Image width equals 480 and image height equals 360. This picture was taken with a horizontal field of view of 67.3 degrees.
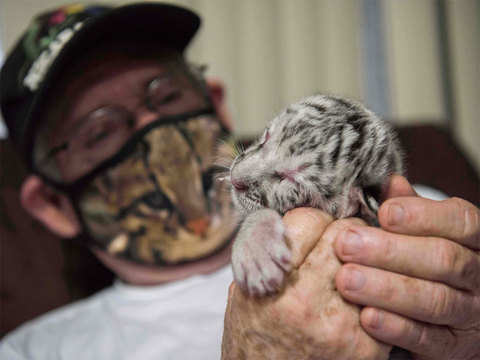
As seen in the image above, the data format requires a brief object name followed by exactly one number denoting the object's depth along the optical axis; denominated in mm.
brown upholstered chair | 507
